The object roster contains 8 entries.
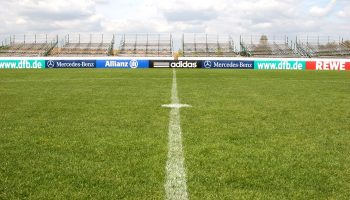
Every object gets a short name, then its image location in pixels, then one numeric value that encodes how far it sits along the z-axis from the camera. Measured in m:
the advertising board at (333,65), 36.22
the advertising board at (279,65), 36.81
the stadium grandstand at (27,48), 53.03
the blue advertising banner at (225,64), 36.47
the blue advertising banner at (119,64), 36.50
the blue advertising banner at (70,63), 35.75
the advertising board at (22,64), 35.97
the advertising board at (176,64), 36.03
